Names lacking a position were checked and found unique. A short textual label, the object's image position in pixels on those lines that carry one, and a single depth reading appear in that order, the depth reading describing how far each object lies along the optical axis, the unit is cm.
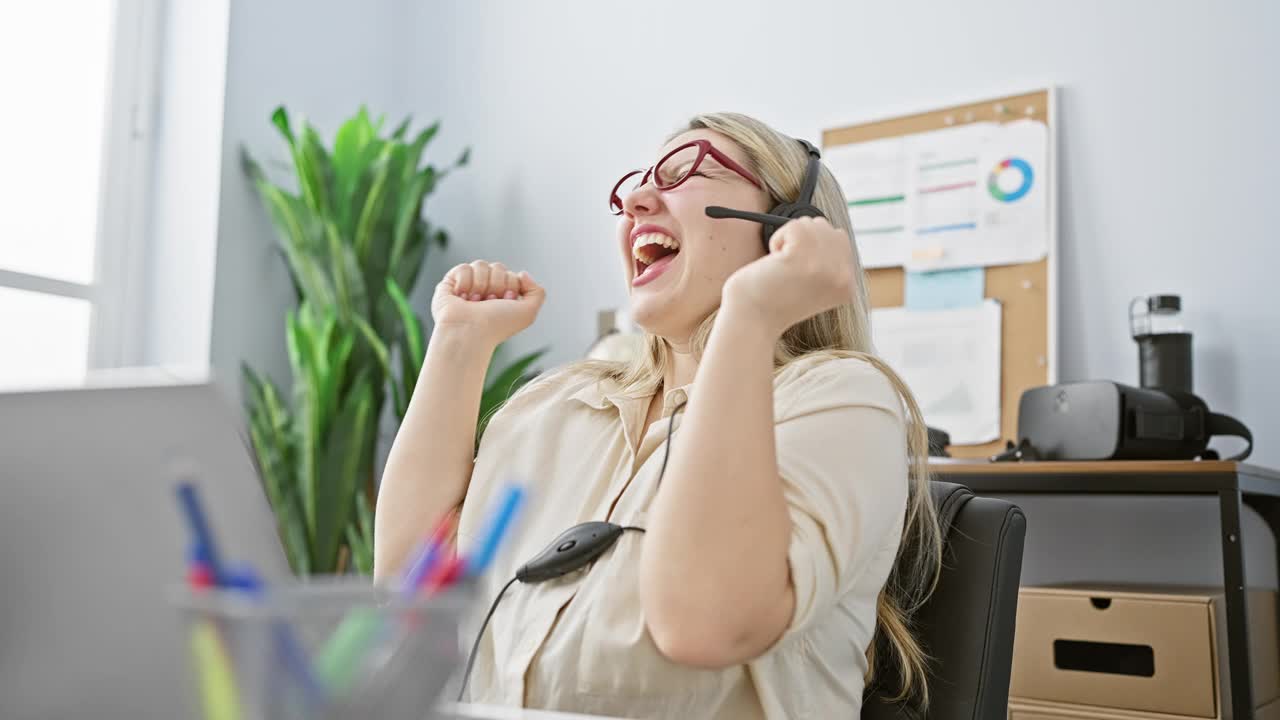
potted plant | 282
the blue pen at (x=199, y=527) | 38
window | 277
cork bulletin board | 243
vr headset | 194
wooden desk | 172
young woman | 81
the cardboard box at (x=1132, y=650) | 176
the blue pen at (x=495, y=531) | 40
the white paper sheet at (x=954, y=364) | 249
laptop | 45
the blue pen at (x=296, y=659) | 37
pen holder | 37
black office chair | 94
